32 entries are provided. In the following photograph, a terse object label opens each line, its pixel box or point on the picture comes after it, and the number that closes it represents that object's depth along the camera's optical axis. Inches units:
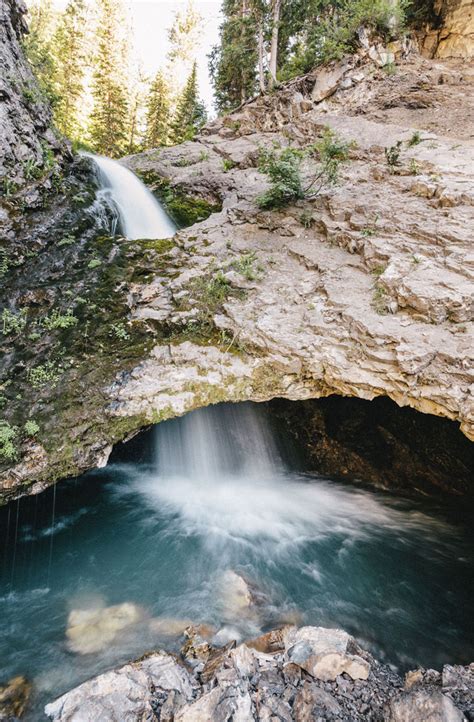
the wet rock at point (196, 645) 167.3
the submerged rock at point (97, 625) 180.4
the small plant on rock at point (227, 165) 568.5
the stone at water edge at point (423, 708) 127.1
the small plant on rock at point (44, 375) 245.3
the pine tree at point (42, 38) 555.5
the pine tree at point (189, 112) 1073.5
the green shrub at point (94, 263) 340.2
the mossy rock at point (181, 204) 514.9
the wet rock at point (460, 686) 134.3
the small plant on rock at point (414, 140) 414.0
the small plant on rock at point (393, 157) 391.9
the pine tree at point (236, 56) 765.3
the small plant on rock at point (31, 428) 220.7
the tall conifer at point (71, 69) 956.0
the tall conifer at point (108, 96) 991.6
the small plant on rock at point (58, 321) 281.1
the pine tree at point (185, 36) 1428.4
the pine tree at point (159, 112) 1118.4
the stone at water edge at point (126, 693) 138.3
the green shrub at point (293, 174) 366.9
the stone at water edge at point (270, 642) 171.4
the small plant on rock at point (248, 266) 321.1
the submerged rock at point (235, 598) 199.5
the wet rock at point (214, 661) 153.8
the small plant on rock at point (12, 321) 272.5
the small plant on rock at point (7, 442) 207.8
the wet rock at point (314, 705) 132.7
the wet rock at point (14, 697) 150.5
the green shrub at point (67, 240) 357.4
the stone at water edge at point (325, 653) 150.9
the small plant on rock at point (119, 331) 282.7
